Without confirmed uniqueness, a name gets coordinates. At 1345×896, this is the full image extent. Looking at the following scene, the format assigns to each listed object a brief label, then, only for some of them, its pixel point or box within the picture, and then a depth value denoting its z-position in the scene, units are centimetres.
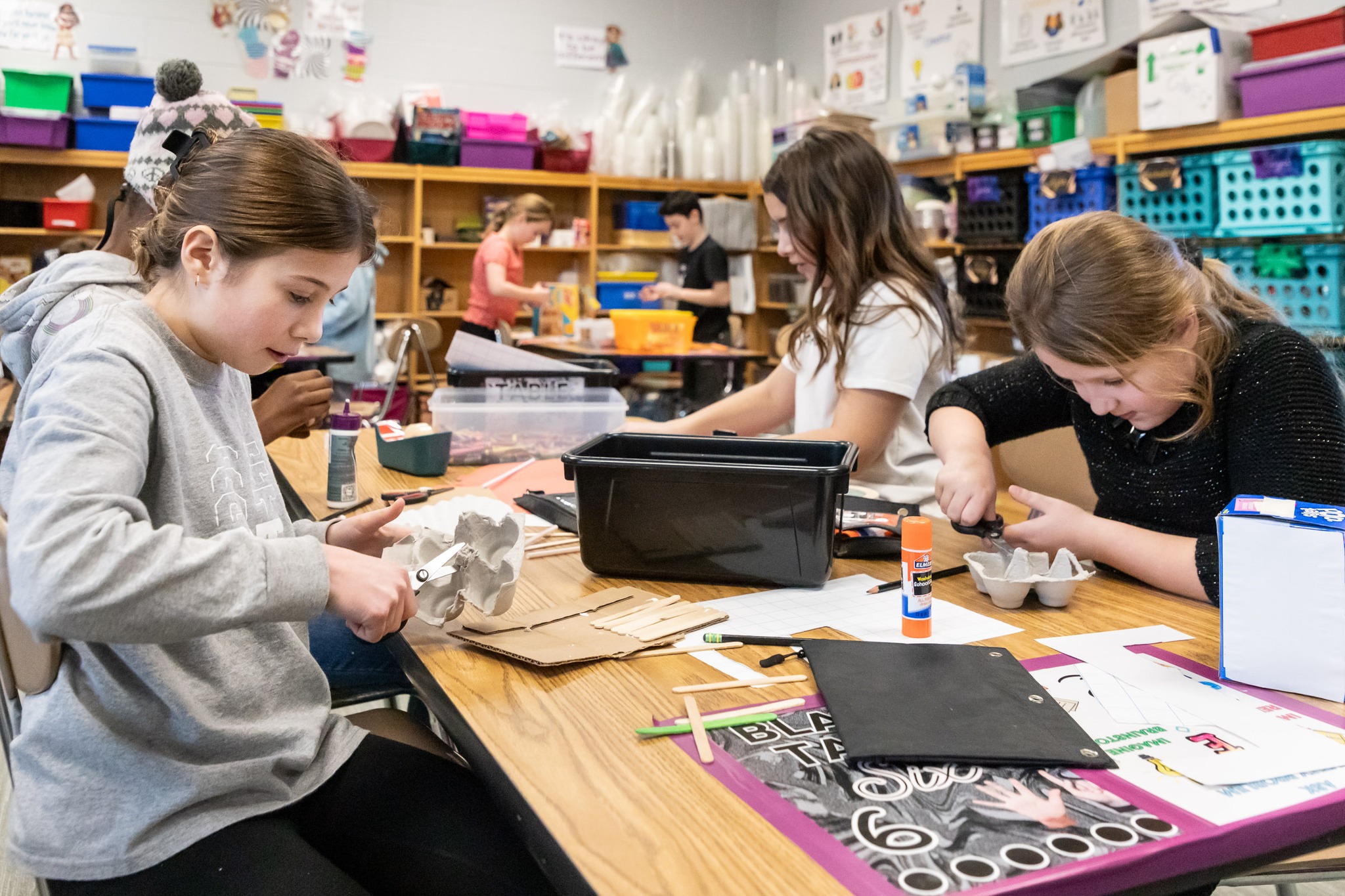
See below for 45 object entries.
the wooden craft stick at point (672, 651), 111
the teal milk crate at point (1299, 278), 320
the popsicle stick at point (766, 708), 94
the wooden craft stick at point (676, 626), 115
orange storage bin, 449
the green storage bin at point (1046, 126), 413
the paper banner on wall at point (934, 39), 551
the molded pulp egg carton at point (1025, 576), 126
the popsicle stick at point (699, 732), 86
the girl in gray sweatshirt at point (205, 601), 85
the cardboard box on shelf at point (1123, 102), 374
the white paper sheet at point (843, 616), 117
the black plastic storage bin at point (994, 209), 436
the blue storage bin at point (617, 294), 634
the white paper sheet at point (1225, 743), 84
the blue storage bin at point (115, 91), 542
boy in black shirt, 575
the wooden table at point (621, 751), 70
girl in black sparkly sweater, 128
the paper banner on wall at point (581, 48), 669
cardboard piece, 109
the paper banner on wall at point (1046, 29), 481
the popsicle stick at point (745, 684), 100
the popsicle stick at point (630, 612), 119
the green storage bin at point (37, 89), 525
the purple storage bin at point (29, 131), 526
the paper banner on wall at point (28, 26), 562
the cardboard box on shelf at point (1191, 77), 340
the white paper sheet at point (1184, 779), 78
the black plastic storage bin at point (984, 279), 452
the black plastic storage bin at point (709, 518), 129
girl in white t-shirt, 198
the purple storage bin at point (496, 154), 609
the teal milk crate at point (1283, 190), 311
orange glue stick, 112
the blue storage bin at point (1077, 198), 387
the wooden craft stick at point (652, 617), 117
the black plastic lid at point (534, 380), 232
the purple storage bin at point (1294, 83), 312
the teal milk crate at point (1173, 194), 347
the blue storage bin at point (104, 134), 543
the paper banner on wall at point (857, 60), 618
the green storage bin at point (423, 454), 203
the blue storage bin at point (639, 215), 648
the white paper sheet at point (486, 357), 235
